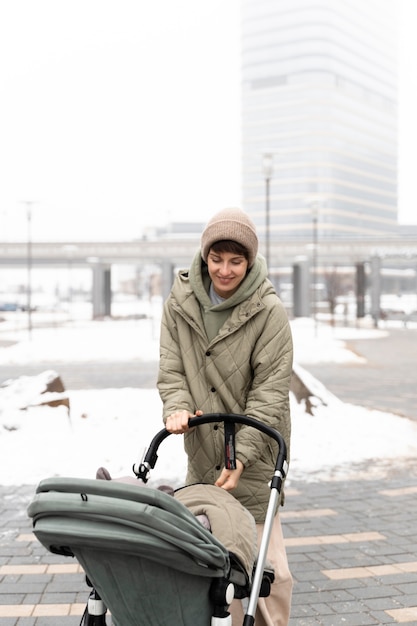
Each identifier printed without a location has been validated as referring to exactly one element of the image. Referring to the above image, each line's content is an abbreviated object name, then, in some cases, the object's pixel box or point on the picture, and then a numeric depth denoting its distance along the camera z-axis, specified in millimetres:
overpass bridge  51750
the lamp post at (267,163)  21109
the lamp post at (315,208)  33947
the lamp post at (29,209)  27891
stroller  1852
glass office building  136750
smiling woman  2676
